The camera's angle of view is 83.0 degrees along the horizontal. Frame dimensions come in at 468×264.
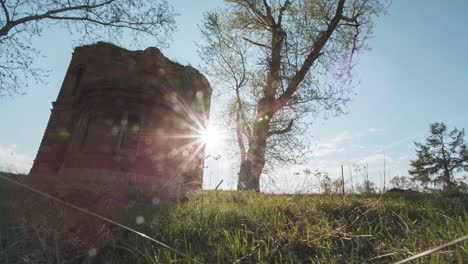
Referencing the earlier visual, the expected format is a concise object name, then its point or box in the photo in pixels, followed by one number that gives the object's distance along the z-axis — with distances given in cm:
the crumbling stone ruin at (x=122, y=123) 1168
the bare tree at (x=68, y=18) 901
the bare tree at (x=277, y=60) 1292
